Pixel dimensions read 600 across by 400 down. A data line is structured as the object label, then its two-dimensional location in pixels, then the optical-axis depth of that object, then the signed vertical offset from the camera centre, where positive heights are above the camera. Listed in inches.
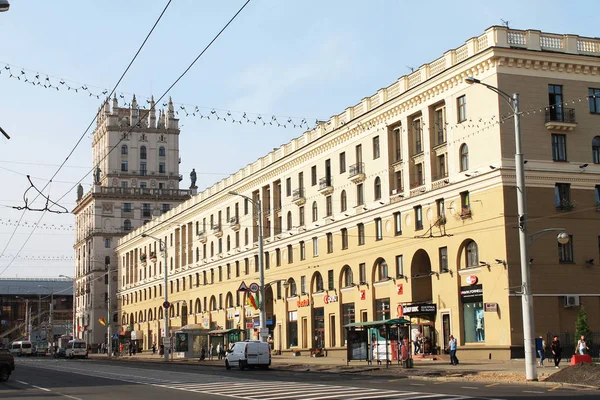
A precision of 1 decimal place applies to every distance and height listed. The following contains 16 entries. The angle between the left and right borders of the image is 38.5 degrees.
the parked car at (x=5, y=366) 1616.6 -104.1
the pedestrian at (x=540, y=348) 1746.8 -103.5
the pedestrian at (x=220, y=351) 2941.7 -156.5
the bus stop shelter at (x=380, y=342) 1795.0 -90.5
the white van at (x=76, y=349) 3858.3 -182.1
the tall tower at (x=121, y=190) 5423.2 +737.9
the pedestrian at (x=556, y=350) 1596.9 -99.4
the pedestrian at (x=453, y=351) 1793.8 -107.5
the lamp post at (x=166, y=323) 2967.5 -61.8
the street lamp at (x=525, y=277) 1270.9 +30.8
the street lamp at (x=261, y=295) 2229.8 +23.5
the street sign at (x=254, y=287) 2440.9 +48.4
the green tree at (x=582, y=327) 1738.4 -63.1
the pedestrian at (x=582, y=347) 1557.6 -92.3
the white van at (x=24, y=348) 4763.8 -209.9
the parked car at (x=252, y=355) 1987.0 -116.4
